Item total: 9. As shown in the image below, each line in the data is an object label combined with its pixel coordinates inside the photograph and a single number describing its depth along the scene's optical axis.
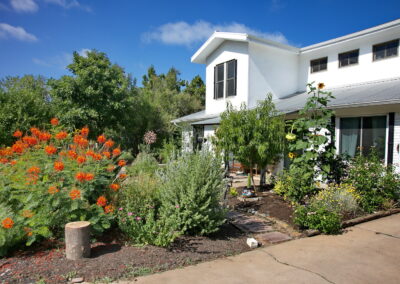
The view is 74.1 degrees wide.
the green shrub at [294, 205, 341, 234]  4.89
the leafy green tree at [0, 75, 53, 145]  12.30
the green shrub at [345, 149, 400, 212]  6.00
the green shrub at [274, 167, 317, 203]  6.19
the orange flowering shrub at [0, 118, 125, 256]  3.73
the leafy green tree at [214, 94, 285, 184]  7.13
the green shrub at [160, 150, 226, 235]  4.44
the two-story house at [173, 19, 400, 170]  7.70
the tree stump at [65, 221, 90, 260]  3.57
